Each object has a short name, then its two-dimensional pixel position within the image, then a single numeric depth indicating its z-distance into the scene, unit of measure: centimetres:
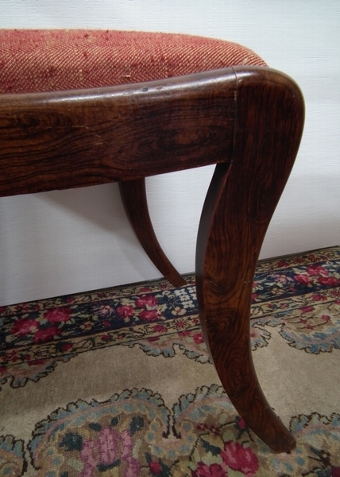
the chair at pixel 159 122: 26
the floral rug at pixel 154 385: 49
